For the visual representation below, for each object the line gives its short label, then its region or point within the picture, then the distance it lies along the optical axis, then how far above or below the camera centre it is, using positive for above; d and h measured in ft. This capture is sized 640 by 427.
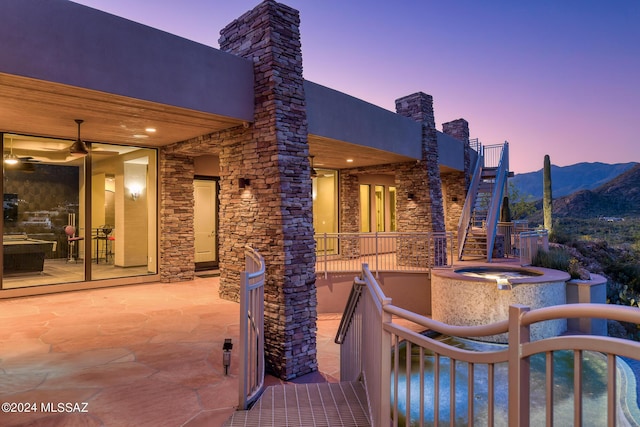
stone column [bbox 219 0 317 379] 19.52 +1.86
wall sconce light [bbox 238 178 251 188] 22.88 +2.28
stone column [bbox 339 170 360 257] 49.19 +2.29
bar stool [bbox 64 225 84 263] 32.04 -1.92
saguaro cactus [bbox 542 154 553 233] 63.41 +4.67
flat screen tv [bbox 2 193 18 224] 27.29 +0.96
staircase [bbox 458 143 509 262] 40.90 +1.16
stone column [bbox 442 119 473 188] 51.70 +12.84
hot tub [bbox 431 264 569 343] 26.43 -5.87
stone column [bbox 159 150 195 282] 32.48 +0.21
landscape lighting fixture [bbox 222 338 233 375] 14.08 -5.26
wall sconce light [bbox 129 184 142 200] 35.24 +2.85
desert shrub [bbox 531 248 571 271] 33.45 -3.90
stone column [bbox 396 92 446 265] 40.04 +4.38
